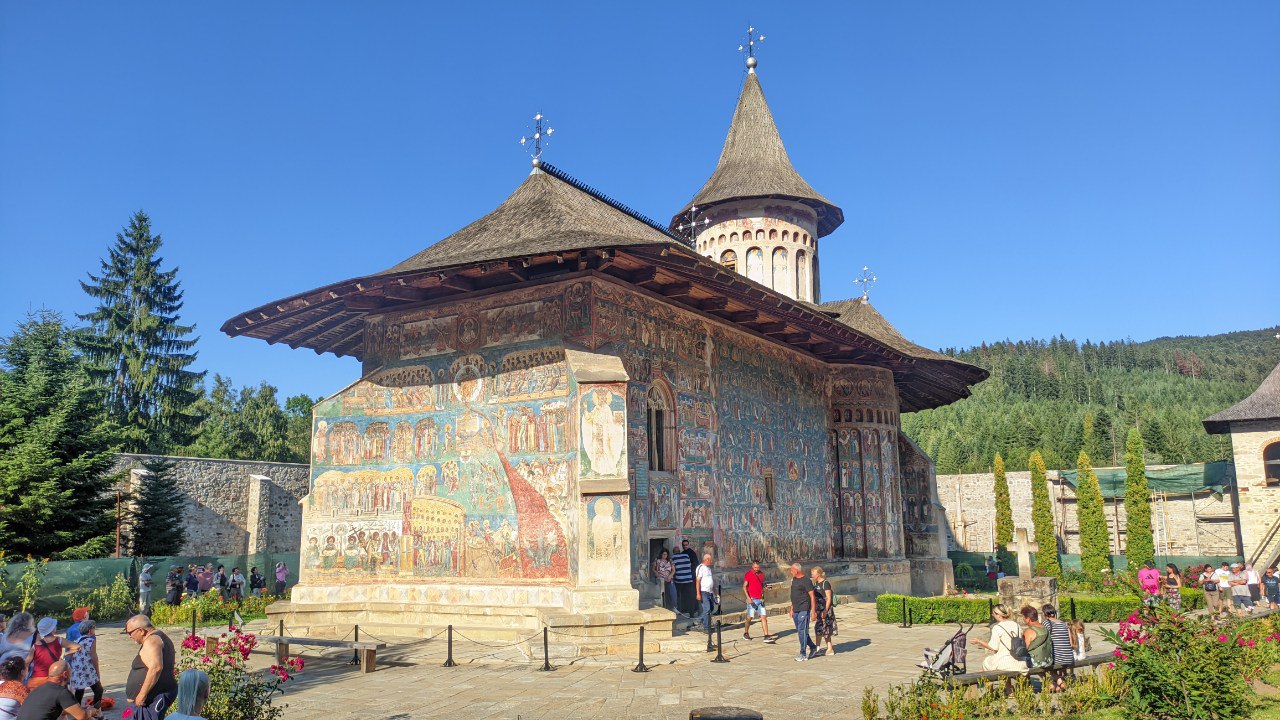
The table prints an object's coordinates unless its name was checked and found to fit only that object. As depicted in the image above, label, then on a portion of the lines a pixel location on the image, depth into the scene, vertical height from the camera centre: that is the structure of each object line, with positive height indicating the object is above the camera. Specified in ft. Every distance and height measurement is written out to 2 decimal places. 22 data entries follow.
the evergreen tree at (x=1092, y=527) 103.60 -3.18
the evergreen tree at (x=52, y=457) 64.23 +4.25
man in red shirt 42.55 -4.12
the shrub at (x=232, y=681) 21.59 -4.22
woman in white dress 27.94 -4.65
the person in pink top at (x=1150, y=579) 41.83 -4.26
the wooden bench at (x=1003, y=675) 25.42 -5.10
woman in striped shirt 27.94 -4.89
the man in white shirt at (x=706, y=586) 43.78 -3.95
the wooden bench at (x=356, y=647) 36.70 -5.74
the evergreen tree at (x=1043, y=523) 105.19 -2.72
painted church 42.70 +4.75
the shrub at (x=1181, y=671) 23.29 -4.53
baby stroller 28.53 -5.16
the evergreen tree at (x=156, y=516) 77.25 -0.26
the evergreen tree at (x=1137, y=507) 98.12 -0.90
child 32.94 -5.27
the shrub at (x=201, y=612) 57.98 -6.52
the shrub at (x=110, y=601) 60.34 -5.90
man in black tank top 19.57 -3.63
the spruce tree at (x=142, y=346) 120.88 +22.93
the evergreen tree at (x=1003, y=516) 113.39 -1.90
